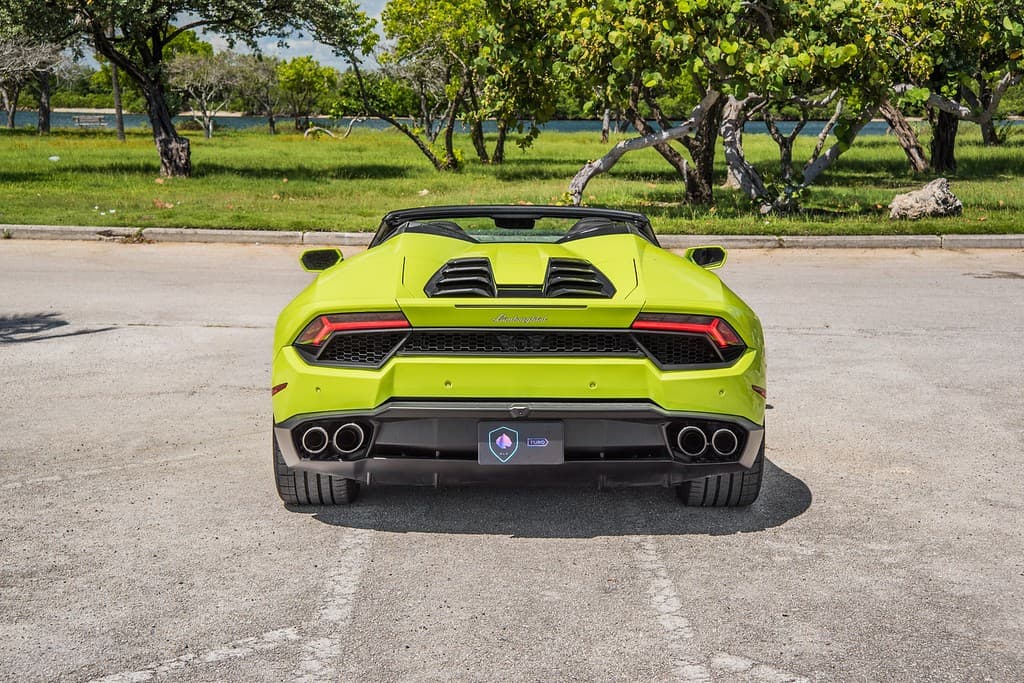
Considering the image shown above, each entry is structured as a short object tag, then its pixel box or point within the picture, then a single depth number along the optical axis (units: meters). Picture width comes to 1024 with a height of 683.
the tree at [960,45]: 21.59
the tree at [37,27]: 23.91
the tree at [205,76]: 83.25
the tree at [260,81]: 91.00
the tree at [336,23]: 27.14
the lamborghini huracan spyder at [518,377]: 4.48
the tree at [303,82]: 101.69
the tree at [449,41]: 36.59
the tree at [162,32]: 25.06
